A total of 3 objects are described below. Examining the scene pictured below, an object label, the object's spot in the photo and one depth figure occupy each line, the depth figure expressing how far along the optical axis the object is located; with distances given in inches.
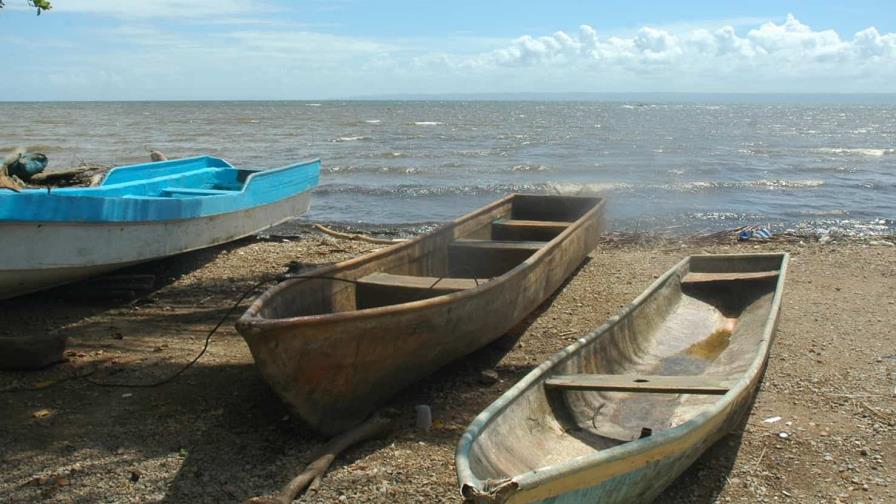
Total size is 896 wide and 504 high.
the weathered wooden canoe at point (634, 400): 138.0
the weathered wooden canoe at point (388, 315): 181.0
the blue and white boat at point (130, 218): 273.3
